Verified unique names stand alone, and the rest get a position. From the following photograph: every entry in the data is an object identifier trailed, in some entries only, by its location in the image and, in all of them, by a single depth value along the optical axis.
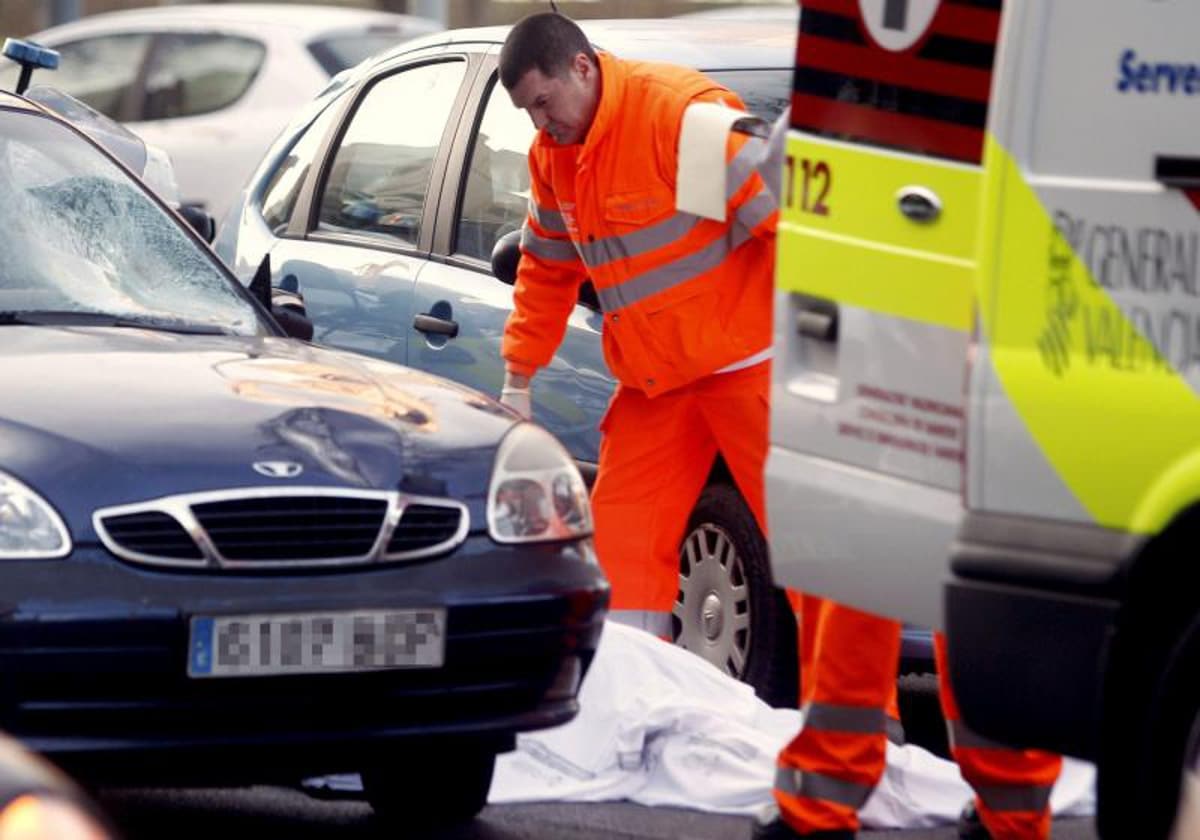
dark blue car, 10.88
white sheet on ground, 13.29
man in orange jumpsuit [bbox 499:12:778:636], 13.59
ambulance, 9.62
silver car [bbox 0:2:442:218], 33.84
